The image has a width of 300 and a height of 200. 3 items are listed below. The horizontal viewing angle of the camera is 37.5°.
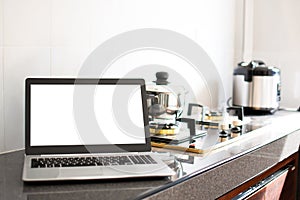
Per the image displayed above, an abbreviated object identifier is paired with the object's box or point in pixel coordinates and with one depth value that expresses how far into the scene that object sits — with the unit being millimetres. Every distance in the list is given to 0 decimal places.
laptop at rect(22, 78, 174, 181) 1221
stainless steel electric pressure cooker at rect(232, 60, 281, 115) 2381
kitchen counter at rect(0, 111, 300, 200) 1027
